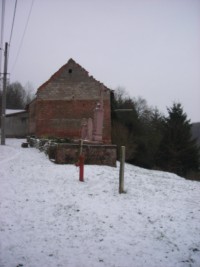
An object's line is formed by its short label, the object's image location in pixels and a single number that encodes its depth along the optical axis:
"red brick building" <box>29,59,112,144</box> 26.02
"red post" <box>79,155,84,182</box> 10.00
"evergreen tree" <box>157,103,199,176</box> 28.42
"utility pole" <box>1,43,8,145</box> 24.11
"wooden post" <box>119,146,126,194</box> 9.10
